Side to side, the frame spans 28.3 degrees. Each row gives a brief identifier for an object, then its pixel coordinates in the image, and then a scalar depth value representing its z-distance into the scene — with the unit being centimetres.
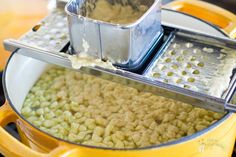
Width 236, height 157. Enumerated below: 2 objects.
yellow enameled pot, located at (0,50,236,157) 45
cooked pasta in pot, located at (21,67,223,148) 53
